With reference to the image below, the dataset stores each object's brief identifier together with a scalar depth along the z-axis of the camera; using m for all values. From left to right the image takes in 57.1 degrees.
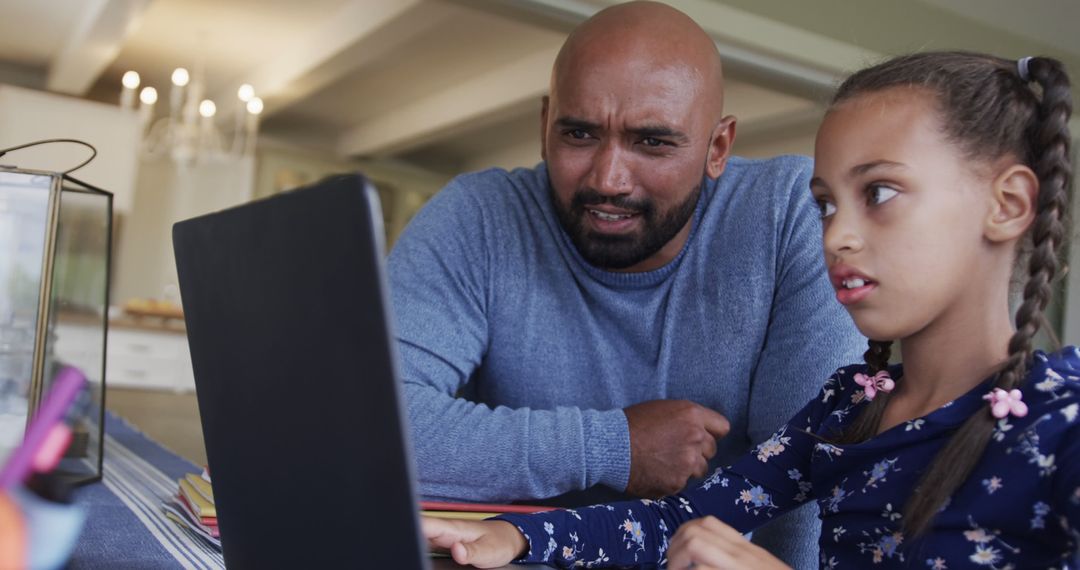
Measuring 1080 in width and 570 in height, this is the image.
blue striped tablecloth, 0.87
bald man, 1.19
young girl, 0.71
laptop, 0.43
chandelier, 5.14
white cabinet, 4.44
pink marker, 0.32
